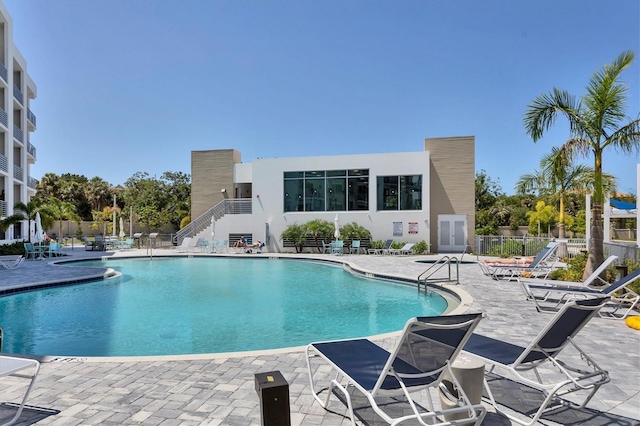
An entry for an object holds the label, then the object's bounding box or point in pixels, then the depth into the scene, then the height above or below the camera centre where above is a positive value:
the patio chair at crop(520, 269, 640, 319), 6.93 -1.45
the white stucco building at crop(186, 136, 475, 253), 24.56 +1.71
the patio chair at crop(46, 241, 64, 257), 20.66 -1.39
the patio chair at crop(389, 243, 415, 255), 22.55 -1.51
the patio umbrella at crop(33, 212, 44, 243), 20.53 -0.37
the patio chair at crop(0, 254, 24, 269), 15.22 -1.45
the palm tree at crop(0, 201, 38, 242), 19.01 +0.38
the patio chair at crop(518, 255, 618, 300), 8.05 -1.22
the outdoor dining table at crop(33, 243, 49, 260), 19.77 -1.36
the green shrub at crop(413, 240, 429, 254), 23.31 -1.42
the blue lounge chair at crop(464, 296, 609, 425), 3.16 -1.10
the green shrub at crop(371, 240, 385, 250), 23.98 -1.24
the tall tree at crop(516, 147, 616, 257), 10.59 +1.45
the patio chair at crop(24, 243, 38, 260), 19.20 -1.33
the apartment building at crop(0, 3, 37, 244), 23.31 +6.22
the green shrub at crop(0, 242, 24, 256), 18.52 -1.19
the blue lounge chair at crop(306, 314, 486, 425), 2.67 -1.01
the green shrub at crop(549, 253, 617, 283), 9.87 -1.34
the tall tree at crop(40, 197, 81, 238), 29.23 +1.11
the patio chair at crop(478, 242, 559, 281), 11.39 -1.34
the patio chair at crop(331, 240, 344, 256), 22.89 -1.35
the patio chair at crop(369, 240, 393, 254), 23.19 -1.45
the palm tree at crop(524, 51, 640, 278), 9.59 +2.44
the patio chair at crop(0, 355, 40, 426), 2.99 -1.10
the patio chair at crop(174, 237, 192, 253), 25.61 -1.40
